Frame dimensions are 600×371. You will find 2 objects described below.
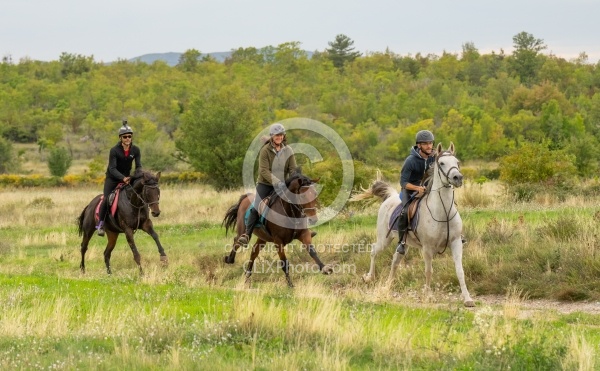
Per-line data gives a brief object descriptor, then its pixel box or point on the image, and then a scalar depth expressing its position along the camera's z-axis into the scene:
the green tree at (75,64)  164.88
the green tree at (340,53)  178.88
